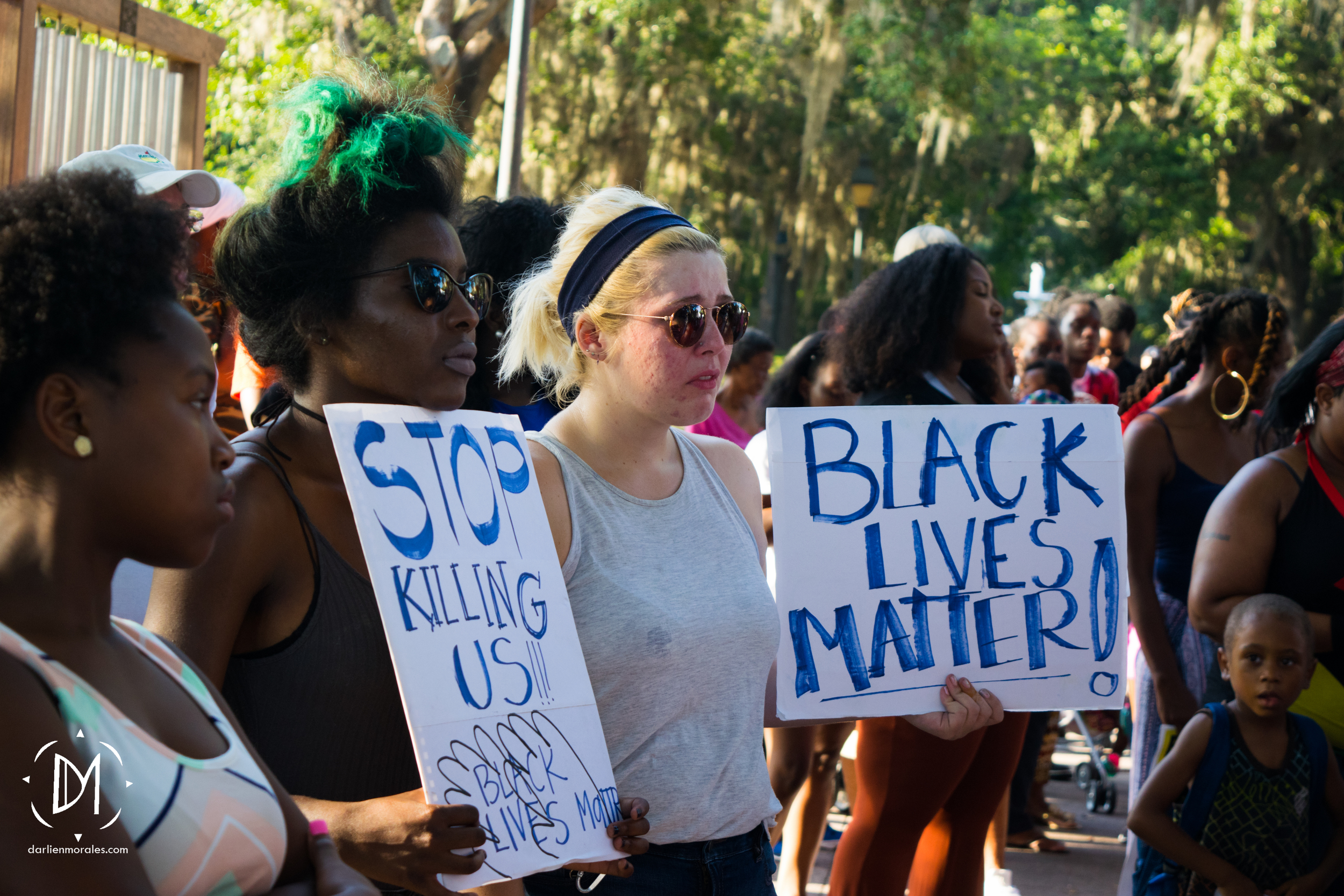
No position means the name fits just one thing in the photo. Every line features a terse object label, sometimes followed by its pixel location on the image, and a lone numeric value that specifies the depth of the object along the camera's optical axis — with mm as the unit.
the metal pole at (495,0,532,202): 8188
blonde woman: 2064
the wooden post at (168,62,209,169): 4773
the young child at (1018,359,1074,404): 6457
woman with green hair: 1648
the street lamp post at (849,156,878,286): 14172
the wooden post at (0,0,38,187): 3717
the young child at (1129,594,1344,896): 3047
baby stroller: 5984
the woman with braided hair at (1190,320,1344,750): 3002
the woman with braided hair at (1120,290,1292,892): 3799
